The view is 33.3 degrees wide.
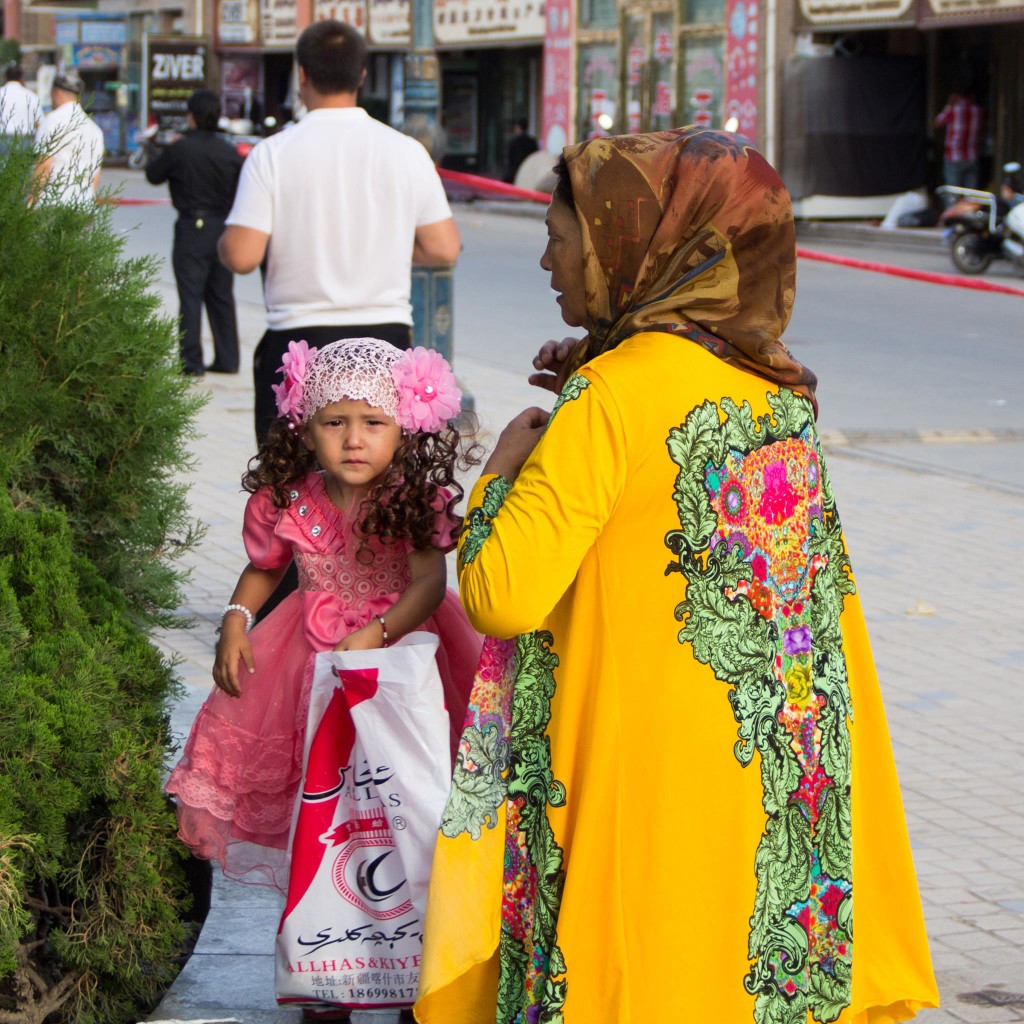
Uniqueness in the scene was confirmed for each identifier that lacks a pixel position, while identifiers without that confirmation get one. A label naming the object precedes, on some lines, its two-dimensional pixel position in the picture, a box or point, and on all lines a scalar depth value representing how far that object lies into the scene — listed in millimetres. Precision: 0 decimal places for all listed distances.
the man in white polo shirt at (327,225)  5191
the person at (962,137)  24469
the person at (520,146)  33312
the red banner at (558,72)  31781
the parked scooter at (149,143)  39344
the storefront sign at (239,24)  43625
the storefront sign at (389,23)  36594
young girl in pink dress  3133
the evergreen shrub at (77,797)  2834
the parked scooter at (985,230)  18984
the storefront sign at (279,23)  42000
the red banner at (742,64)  26734
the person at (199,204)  11906
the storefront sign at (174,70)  43938
